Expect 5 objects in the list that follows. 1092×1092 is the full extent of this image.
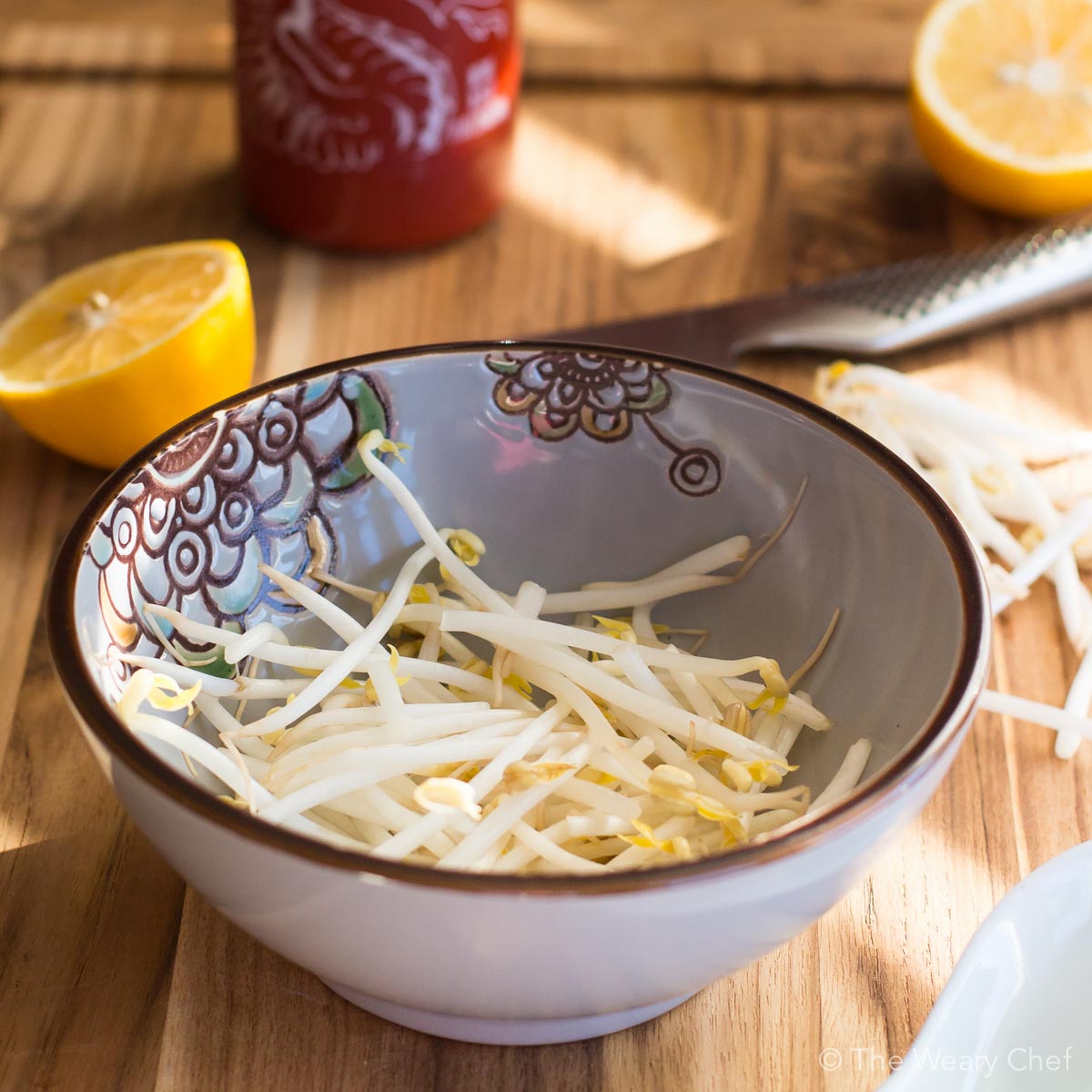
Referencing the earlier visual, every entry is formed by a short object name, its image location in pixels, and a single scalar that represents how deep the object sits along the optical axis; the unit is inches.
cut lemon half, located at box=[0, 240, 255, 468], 19.9
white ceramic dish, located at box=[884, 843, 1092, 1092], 16.1
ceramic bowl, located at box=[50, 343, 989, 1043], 14.7
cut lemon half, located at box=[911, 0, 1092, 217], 23.2
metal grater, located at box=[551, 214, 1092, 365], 21.4
